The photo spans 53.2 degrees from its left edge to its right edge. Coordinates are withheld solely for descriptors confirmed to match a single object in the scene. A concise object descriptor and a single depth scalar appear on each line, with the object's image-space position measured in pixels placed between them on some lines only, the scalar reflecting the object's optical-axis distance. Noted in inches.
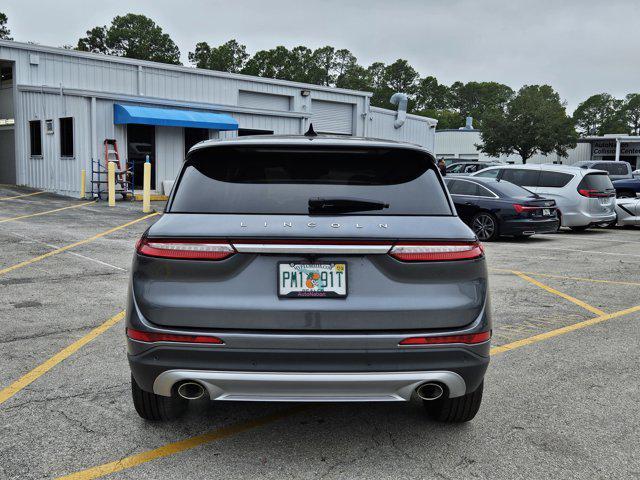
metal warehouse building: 817.5
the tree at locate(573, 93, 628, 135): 5497.0
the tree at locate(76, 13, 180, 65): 3415.4
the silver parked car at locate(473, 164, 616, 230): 621.3
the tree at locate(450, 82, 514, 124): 5753.0
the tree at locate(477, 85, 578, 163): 2122.3
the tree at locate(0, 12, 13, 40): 2524.1
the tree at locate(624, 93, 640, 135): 5541.3
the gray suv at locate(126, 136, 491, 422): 119.0
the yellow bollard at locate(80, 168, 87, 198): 777.6
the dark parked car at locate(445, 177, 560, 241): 543.8
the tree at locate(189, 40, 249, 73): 3663.9
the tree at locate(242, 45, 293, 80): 3828.7
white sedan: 666.2
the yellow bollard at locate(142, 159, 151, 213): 682.8
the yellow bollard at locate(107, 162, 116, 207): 725.3
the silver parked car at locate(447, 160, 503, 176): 1203.2
